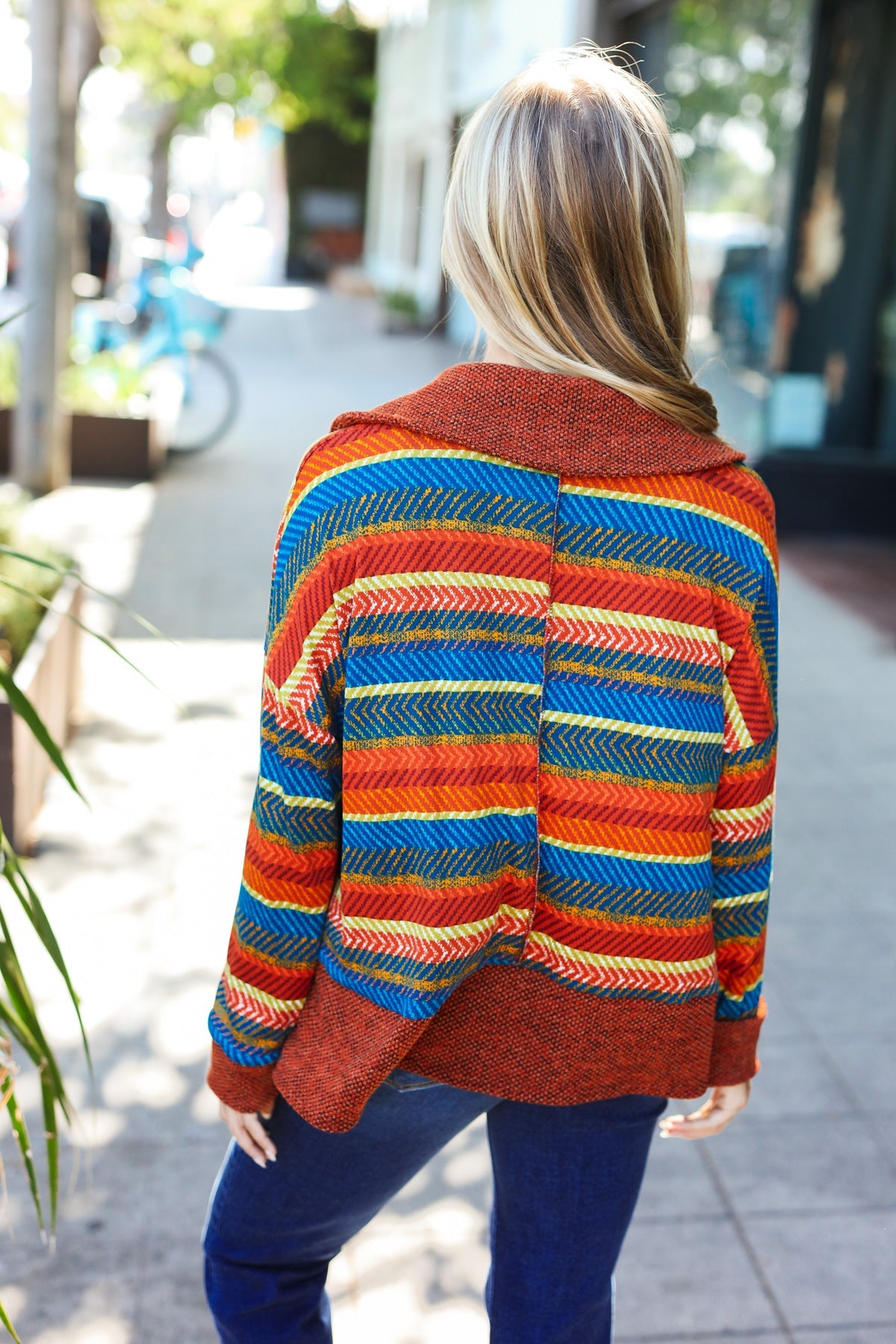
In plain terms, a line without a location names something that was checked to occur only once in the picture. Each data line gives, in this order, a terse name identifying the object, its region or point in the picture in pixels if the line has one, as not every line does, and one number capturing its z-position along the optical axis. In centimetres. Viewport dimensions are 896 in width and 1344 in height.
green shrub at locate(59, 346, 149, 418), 969
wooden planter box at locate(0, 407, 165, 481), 942
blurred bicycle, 1070
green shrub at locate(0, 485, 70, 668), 449
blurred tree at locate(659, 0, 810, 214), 899
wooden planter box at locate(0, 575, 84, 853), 387
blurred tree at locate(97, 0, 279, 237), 1627
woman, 136
